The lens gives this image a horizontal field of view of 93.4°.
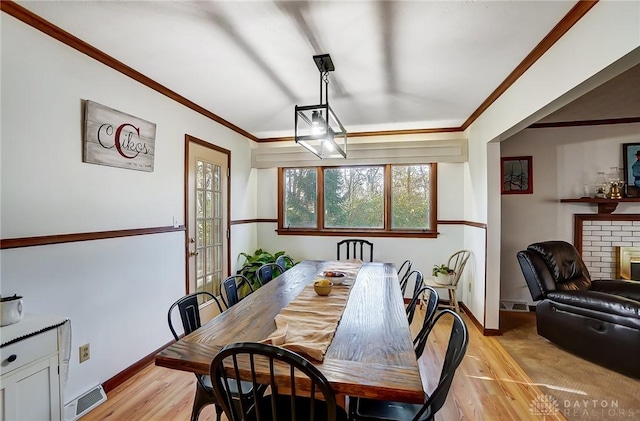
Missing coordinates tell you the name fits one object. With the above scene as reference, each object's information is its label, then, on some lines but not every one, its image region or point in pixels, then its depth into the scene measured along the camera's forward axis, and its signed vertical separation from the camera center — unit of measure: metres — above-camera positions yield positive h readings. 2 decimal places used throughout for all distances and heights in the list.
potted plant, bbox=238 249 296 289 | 3.99 -0.67
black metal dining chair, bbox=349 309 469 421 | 1.17 -0.86
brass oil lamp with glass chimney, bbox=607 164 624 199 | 3.62 +0.34
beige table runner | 1.29 -0.57
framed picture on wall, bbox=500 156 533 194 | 3.98 +0.50
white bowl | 2.36 -0.51
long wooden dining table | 1.06 -0.60
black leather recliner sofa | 2.31 -0.80
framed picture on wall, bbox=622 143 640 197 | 3.68 +0.54
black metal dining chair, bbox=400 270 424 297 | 2.27 -0.53
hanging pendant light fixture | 2.10 +0.65
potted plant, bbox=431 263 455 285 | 3.72 -0.78
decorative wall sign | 2.09 +0.56
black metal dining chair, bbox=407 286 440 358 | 1.59 -0.60
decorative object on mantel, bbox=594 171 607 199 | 3.69 +0.32
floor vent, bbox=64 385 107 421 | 1.90 -1.27
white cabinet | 1.32 -0.78
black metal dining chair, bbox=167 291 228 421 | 1.53 -0.70
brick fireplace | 3.73 -0.33
